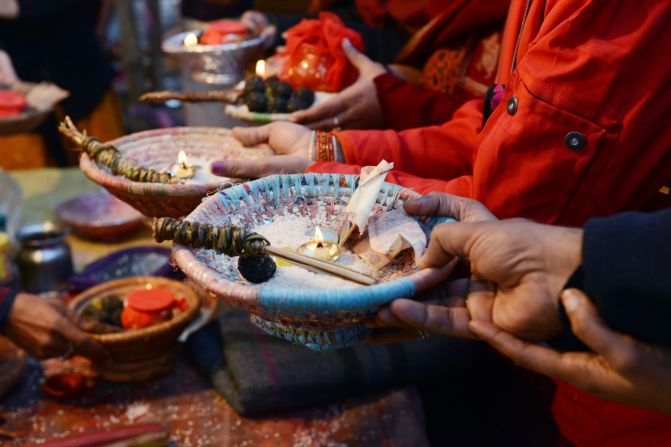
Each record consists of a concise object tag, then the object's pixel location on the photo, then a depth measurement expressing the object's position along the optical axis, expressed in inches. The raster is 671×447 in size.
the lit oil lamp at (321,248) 34.4
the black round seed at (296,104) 57.1
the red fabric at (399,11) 71.6
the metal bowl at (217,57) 75.3
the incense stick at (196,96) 55.3
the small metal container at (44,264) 77.0
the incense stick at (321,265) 30.8
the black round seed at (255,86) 57.9
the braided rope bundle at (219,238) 30.7
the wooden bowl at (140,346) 60.3
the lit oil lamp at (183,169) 45.5
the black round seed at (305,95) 58.8
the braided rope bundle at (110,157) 42.1
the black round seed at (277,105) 56.9
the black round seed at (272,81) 58.8
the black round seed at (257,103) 56.6
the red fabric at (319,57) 64.6
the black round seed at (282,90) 58.1
